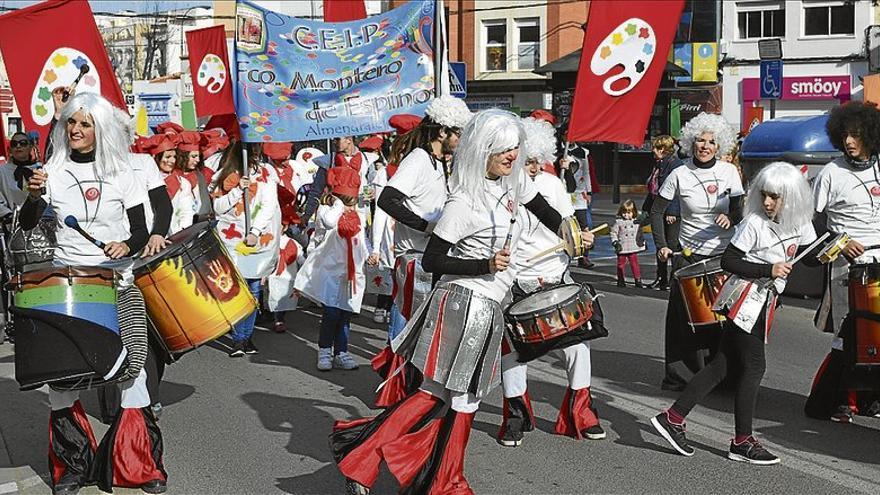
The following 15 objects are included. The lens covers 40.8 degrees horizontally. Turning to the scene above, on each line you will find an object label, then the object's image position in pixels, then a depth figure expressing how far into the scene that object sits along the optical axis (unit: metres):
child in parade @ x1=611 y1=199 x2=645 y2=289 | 13.52
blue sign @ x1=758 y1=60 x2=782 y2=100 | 17.50
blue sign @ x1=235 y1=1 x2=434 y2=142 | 9.59
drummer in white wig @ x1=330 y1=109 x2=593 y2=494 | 5.04
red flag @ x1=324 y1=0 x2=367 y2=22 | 13.25
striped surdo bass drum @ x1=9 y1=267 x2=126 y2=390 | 5.17
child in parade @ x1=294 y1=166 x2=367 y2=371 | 8.84
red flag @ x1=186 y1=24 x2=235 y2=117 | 14.29
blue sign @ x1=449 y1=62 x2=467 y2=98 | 18.12
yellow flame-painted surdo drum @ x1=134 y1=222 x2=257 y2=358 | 5.79
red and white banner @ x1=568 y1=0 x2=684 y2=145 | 7.63
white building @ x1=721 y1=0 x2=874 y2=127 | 33.38
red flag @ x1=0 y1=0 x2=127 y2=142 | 8.40
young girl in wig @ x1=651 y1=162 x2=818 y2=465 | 6.08
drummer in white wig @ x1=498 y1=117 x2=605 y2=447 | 6.55
